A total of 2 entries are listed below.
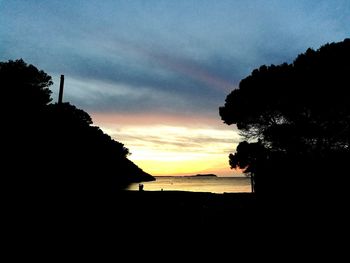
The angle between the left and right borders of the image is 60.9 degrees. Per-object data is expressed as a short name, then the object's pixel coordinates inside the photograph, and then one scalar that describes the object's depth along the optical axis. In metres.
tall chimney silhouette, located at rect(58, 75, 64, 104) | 23.17
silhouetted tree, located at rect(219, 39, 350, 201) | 25.88
